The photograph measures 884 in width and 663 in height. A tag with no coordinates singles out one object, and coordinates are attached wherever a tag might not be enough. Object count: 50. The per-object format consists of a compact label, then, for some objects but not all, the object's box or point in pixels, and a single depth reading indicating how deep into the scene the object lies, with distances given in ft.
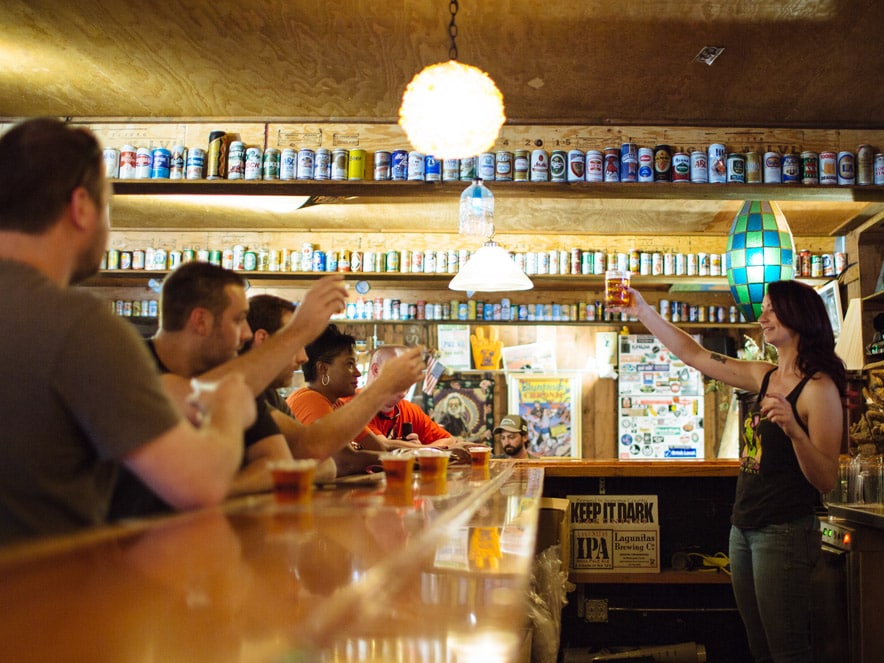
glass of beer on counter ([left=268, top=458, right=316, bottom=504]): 5.73
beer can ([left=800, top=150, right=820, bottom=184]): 15.37
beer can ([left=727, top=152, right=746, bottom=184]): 15.34
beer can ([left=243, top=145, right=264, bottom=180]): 15.53
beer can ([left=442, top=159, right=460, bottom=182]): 14.96
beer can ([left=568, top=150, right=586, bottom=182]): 15.39
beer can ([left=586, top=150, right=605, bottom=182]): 15.30
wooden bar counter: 2.31
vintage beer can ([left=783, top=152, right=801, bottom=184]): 15.30
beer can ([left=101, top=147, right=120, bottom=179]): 15.94
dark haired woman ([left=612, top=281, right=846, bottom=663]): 8.82
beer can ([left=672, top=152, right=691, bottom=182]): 15.40
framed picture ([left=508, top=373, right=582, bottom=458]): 25.08
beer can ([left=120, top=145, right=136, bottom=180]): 15.87
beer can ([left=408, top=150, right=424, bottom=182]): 15.12
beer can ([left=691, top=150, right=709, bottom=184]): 15.35
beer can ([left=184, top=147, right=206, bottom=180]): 15.80
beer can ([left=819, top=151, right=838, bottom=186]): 15.37
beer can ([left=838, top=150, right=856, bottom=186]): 15.40
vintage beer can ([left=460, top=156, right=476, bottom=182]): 14.93
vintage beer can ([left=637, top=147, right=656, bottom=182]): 15.37
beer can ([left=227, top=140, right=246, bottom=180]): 15.62
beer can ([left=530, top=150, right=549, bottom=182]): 15.34
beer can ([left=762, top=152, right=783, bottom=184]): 15.35
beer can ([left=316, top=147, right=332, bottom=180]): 15.51
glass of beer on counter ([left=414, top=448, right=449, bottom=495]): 8.78
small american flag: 18.80
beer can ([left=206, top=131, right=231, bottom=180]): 15.78
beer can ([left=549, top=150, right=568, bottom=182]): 15.35
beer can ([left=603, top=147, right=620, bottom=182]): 15.33
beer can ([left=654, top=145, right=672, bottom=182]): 15.43
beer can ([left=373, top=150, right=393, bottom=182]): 15.38
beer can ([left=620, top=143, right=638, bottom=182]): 15.39
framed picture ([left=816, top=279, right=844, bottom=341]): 20.94
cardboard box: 13.69
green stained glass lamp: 14.24
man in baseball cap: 18.83
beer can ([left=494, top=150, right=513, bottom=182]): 15.20
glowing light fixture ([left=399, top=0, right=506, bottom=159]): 10.60
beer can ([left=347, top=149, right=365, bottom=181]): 15.42
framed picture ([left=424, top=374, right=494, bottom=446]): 25.17
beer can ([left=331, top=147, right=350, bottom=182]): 15.43
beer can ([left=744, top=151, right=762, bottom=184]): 15.40
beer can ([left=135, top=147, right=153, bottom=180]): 15.81
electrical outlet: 13.67
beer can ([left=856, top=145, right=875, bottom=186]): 15.39
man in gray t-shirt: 4.08
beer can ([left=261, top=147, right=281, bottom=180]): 15.60
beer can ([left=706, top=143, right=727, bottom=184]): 15.38
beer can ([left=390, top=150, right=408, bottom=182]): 15.29
